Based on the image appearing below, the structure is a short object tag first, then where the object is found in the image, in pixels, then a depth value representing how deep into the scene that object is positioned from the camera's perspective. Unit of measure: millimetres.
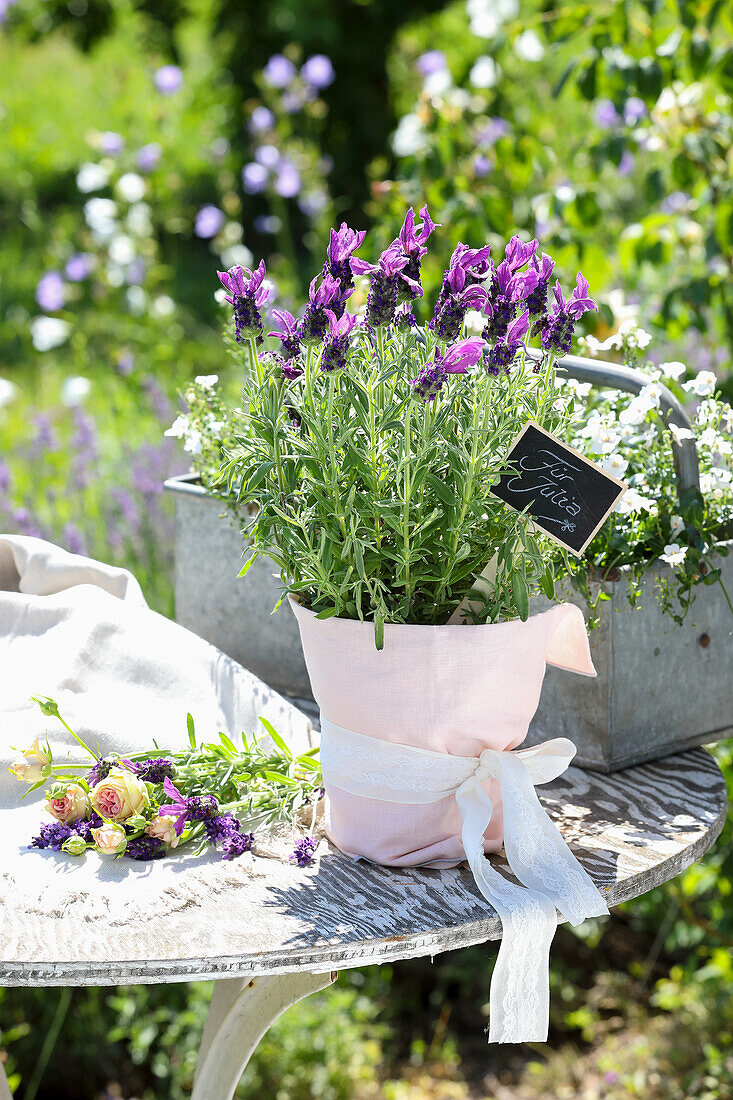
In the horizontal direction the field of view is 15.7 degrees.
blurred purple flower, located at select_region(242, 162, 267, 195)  4531
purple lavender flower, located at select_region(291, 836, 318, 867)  1787
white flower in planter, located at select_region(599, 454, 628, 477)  1893
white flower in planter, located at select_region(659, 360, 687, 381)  1978
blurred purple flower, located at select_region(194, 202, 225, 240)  4461
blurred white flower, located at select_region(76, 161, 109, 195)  4778
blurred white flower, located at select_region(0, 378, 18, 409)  3686
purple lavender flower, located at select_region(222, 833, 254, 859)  1793
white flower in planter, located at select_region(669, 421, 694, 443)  1923
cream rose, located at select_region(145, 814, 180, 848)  1793
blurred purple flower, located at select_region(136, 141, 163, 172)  5027
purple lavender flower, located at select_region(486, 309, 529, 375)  1712
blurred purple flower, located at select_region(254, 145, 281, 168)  4730
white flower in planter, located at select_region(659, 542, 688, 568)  1898
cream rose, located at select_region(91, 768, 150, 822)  1791
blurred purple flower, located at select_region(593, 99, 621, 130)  4070
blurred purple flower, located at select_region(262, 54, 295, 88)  4987
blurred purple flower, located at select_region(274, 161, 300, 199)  4738
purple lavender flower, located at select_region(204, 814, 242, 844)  1804
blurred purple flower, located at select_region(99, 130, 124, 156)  4645
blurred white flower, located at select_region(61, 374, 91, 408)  4045
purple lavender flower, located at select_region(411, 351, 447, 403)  1695
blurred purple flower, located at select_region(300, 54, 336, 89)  5024
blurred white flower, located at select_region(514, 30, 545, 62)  3683
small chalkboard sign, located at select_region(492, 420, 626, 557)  1747
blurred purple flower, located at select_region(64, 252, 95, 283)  4959
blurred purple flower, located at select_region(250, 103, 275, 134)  4597
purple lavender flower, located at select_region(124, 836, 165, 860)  1789
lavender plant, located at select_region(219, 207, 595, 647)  1713
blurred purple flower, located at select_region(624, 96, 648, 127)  3353
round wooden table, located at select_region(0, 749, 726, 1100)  1667
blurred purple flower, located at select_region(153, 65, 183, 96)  5456
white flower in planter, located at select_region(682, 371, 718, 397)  1961
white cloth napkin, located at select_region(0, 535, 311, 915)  1896
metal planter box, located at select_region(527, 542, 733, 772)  1950
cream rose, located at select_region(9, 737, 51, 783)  1827
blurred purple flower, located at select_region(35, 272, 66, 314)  4913
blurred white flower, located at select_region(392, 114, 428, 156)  2984
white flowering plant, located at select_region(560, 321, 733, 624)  1919
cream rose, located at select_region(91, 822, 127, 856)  1779
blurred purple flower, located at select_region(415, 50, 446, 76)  4797
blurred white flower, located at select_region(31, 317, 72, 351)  4688
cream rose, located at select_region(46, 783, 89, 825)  1811
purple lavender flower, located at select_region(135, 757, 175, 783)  1841
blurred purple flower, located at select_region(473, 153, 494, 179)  3070
